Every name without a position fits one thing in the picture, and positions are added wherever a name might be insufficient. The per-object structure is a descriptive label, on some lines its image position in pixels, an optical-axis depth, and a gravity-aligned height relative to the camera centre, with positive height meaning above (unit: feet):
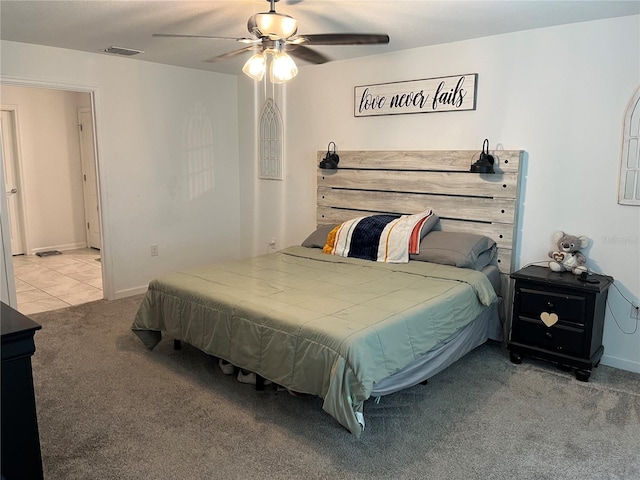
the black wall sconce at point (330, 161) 14.94 +0.01
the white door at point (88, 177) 22.45 -0.82
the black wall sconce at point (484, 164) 11.67 -0.03
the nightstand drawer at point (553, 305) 10.20 -2.93
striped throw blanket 12.32 -1.91
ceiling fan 8.56 +2.15
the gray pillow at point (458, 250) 11.58 -2.05
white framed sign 12.44 +1.73
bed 8.05 -2.59
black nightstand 10.17 -3.21
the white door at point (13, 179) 20.95 -0.86
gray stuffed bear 10.83 -1.96
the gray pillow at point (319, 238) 14.16 -2.16
